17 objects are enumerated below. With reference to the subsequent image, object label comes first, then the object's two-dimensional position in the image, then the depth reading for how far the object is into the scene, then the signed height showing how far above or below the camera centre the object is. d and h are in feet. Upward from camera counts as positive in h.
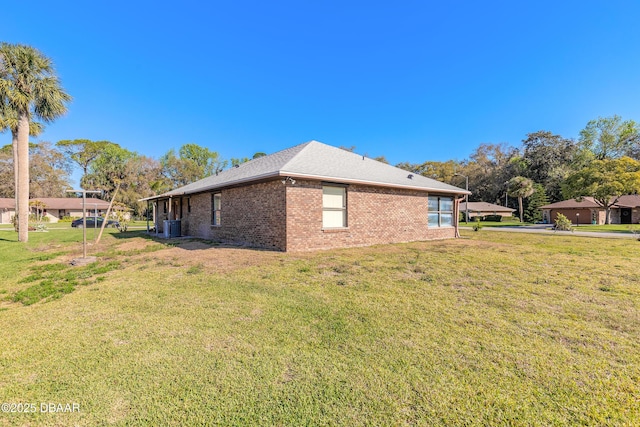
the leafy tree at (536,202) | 136.21 +7.59
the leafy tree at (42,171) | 145.18 +26.23
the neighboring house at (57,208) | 127.33 +4.09
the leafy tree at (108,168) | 151.33 +29.76
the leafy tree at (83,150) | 170.81 +42.70
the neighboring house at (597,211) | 114.11 +2.57
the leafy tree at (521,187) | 137.18 +15.29
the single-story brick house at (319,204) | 30.83 +1.78
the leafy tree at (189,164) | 167.94 +34.99
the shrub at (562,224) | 67.36 -1.83
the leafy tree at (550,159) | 142.20 +31.47
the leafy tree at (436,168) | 178.62 +33.61
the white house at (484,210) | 152.56 +4.03
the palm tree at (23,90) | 46.37 +22.38
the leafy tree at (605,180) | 85.40 +12.25
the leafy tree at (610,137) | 134.31 +41.06
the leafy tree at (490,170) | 168.35 +30.71
